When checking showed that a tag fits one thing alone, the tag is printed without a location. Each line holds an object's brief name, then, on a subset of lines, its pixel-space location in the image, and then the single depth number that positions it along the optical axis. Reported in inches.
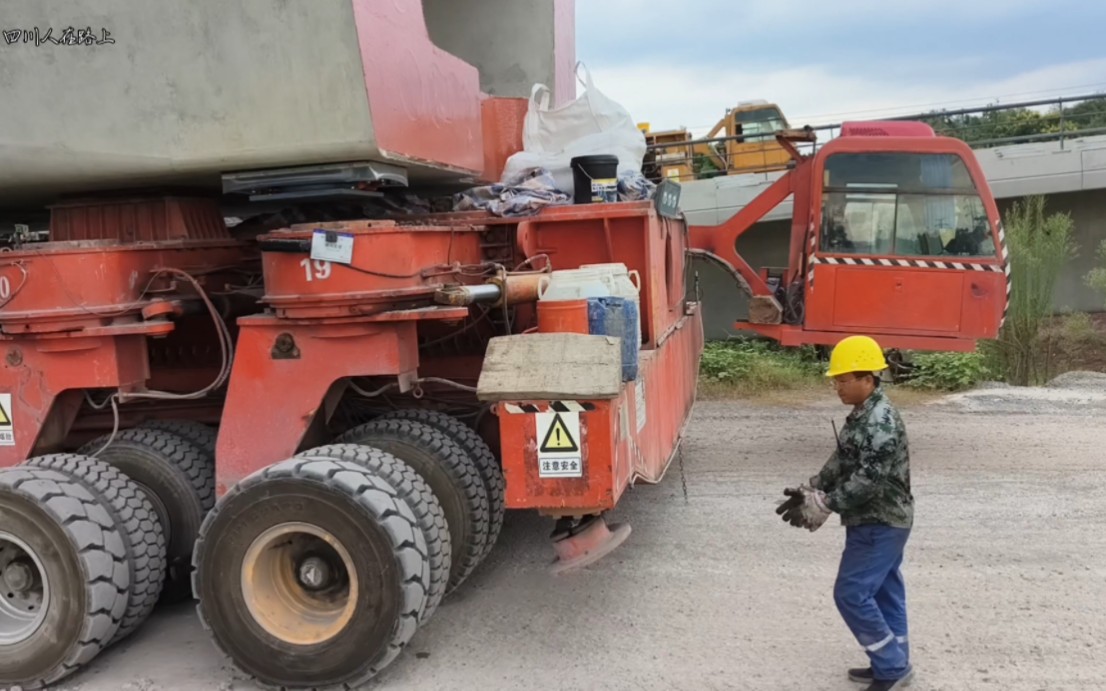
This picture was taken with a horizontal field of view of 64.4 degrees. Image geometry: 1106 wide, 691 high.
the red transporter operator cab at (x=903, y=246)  283.0
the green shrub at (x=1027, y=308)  442.0
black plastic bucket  194.9
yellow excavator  658.2
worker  138.7
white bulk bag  223.1
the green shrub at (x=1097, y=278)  517.0
